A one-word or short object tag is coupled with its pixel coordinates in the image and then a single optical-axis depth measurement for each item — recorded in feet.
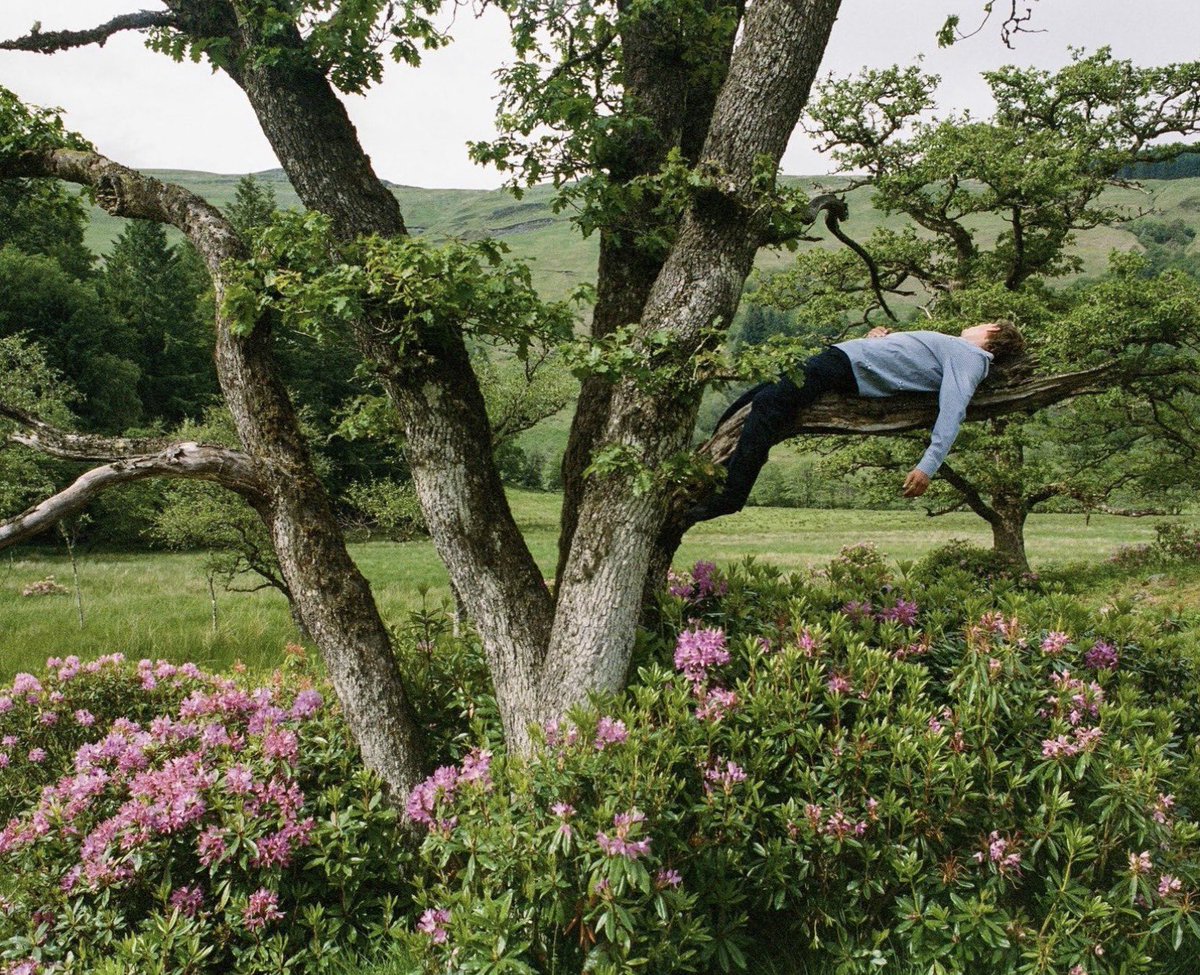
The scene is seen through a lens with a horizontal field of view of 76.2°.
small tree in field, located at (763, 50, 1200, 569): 55.88
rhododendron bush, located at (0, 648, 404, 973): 13.99
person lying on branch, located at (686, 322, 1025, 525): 15.16
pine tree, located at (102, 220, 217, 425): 175.32
